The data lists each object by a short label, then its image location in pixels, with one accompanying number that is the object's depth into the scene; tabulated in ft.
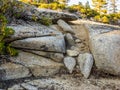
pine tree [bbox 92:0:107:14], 106.98
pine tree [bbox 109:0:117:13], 150.61
